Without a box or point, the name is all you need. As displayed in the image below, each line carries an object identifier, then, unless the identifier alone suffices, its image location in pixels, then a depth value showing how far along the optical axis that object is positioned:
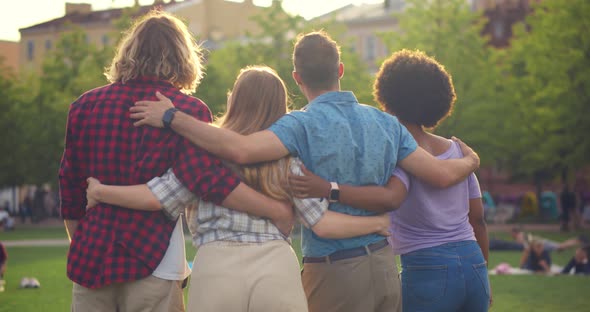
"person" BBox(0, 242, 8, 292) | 17.48
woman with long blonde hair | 4.20
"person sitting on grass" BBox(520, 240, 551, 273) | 19.39
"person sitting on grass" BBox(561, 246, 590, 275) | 18.86
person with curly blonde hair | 4.31
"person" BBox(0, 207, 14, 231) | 45.23
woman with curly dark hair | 4.95
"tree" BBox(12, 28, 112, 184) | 49.78
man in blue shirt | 4.58
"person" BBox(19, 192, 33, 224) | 56.56
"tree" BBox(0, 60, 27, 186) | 51.50
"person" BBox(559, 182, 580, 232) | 39.62
